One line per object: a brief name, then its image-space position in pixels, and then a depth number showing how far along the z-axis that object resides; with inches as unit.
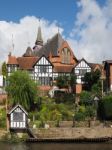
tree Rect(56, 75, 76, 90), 2393.4
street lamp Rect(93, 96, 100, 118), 2054.8
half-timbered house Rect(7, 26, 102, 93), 2482.7
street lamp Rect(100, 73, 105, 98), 2210.7
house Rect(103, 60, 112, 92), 2351.3
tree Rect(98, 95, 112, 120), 1908.0
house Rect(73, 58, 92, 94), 2471.6
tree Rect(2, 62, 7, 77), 2427.8
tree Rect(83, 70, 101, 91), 2305.1
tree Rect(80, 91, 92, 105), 2112.1
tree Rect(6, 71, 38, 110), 2017.5
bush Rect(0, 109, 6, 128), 1862.5
